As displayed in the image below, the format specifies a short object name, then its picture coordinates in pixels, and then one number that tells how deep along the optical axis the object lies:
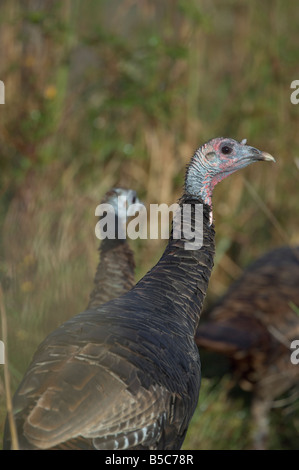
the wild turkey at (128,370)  4.49
